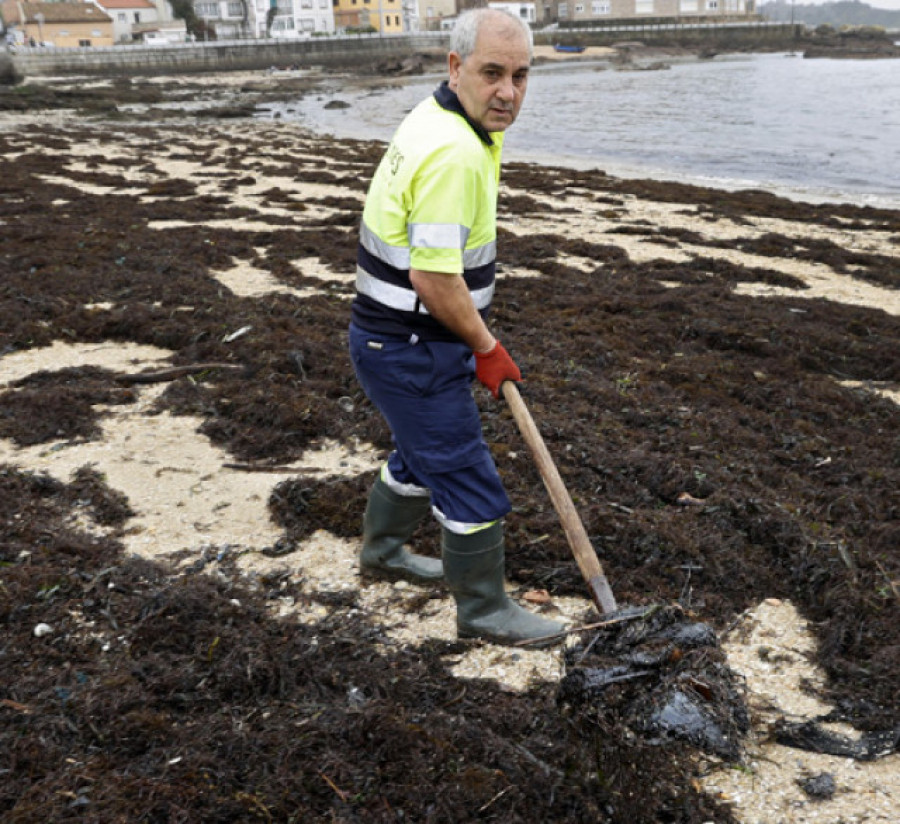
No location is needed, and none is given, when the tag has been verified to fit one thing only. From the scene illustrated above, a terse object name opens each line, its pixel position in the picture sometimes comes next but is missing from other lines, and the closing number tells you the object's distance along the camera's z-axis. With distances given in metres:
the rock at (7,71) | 45.94
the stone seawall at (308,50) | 60.62
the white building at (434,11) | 98.67
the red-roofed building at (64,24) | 77.25
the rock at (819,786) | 2.36
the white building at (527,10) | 105.12
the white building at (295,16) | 87.56
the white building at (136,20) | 81.88
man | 2.44
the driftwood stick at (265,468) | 4.47
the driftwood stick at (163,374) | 5.63
